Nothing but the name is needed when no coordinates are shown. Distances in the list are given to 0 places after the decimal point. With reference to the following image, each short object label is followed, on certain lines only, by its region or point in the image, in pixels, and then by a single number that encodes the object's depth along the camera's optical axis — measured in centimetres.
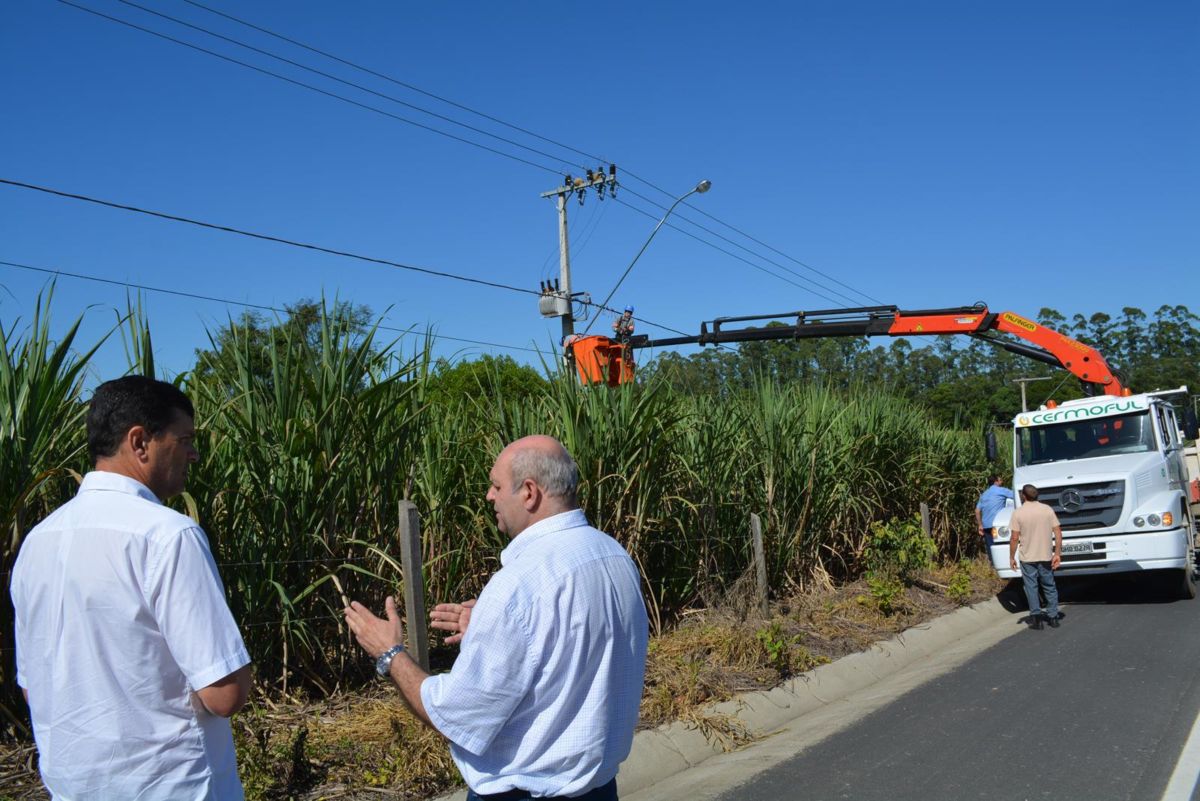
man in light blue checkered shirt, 243
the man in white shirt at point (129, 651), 227
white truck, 1298
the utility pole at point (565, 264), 2606
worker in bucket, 1758
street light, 2408
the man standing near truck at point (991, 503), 1462
